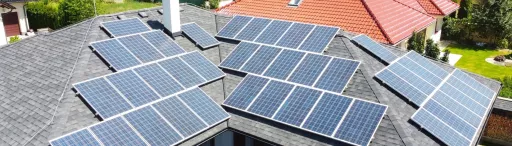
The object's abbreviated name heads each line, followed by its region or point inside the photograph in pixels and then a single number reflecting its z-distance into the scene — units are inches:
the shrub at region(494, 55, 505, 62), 1428.4
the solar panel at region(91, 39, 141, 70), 703.1
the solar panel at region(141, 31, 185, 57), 769.6
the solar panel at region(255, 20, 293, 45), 839.1
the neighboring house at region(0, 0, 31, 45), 1562.5
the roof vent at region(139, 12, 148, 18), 894.6
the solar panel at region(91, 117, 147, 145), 546.2
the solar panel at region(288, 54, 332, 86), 700.7
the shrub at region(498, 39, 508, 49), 1553.9
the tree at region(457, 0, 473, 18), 1736.2
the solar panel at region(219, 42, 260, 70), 775.1
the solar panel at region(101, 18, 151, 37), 800.0
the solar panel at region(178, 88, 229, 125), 634.7
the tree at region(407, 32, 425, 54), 1164.6
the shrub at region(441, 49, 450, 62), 1229.8
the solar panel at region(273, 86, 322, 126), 621.6
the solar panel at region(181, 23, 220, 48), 829.2
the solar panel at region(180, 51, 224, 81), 737.5
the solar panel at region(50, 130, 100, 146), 523.3
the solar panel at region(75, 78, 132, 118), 594.5
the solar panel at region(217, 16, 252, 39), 880.3
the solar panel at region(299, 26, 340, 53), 785.6
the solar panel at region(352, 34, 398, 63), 780.4
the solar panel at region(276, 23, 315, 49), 815.8
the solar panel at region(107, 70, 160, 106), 631.2
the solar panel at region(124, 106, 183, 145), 565.3
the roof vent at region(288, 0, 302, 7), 1310.5
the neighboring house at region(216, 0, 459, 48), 1133.1
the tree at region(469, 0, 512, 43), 1518.2
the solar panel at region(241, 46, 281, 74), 751.7
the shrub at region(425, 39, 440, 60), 1222.9
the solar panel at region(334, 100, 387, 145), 570.9
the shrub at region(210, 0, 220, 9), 2139.5
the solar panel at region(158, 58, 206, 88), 700.7
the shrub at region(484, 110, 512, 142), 887.7
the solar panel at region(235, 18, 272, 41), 860.0
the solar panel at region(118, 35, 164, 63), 740.0
